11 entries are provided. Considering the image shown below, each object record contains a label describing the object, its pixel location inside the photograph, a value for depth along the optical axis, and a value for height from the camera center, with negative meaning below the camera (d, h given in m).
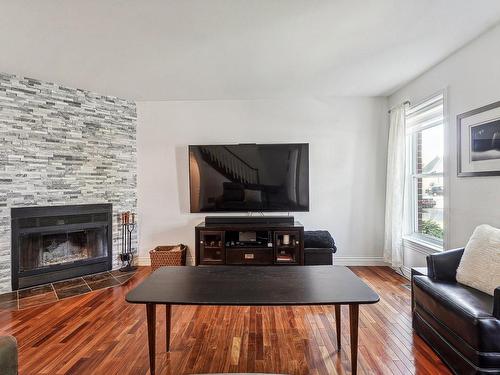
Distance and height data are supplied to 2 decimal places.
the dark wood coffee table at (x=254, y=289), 1.50 -0.64
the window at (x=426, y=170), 3.04 +0.17
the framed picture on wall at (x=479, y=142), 2.19 +0.37
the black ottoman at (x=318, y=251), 3.38 -0.83
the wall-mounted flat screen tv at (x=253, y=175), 3.67 +0.15
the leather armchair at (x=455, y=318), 1.45 -0.82
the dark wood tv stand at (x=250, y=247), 3.40 -0.78
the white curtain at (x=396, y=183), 3.42 +0.02
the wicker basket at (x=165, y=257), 3.67 -0.98
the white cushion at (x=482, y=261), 1.79 -0.55
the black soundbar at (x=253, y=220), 3.56 -0.46
